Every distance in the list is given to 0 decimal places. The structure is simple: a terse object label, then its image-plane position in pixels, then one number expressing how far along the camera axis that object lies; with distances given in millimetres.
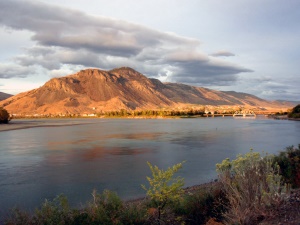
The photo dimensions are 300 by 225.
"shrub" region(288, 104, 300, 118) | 133025
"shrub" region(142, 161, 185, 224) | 8422
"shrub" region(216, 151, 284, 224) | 6984
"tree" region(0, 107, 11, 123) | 111550
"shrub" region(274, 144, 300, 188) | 13938
